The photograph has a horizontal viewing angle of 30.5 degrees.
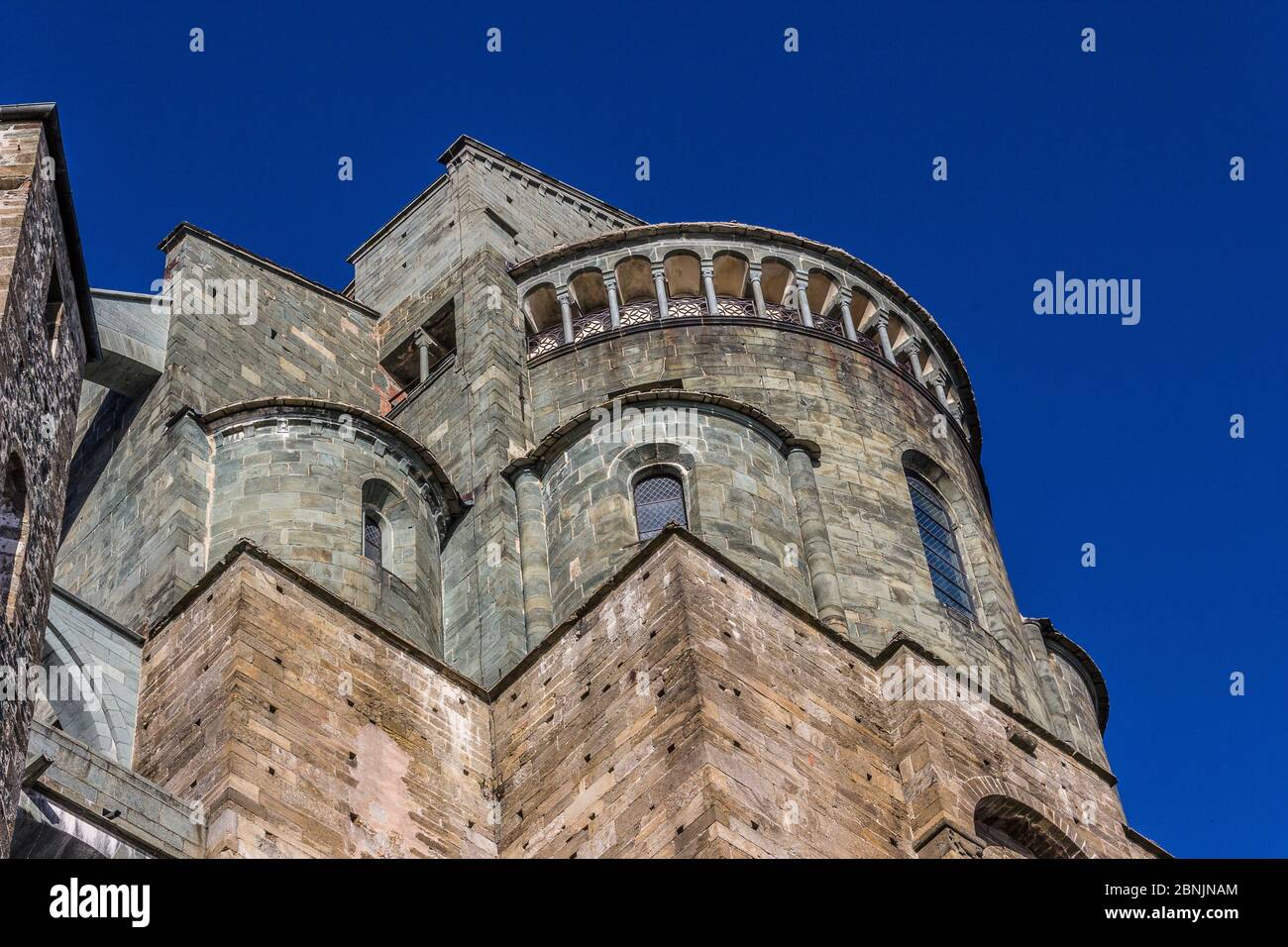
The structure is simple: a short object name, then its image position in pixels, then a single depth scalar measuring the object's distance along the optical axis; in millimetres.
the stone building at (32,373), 20094
